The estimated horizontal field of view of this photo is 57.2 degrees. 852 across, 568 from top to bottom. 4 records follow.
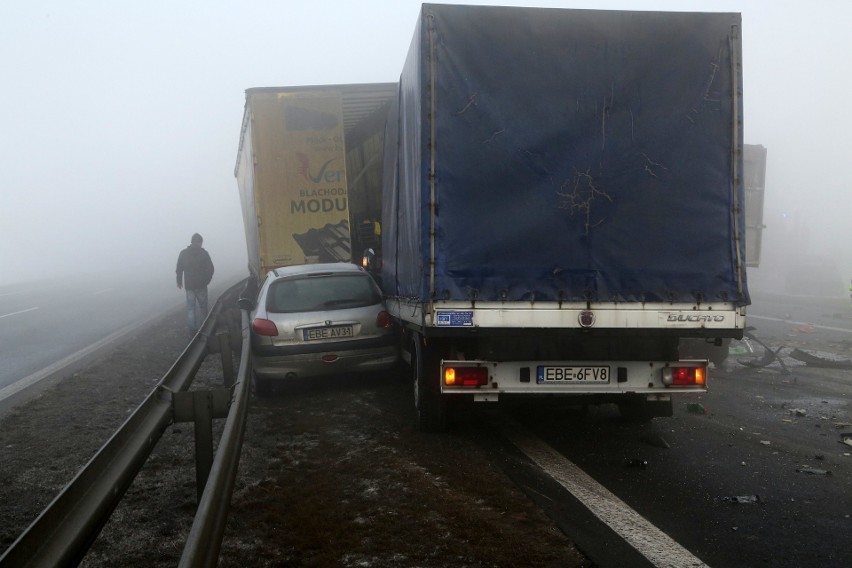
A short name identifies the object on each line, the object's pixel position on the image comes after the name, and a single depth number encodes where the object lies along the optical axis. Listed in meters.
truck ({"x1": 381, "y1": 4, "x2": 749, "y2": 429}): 5.71
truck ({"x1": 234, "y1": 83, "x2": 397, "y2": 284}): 13.18
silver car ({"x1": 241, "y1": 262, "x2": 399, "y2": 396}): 8.59
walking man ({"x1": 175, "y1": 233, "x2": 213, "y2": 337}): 14.59
